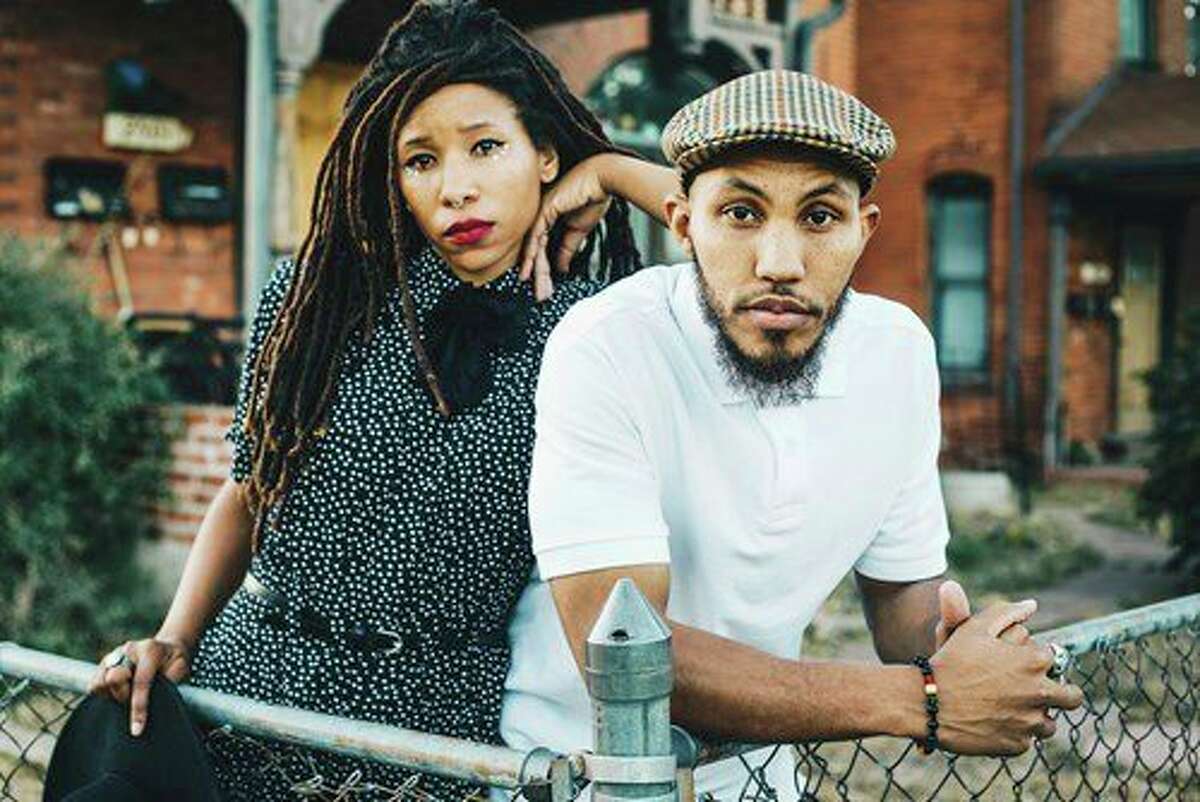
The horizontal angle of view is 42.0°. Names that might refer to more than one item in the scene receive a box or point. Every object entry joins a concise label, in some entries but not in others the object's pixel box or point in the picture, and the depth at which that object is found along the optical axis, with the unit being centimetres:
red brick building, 1479
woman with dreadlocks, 215
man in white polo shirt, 181
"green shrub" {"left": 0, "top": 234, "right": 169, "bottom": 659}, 640
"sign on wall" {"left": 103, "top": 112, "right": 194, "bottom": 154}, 899
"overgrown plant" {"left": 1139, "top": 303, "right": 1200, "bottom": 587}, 809
